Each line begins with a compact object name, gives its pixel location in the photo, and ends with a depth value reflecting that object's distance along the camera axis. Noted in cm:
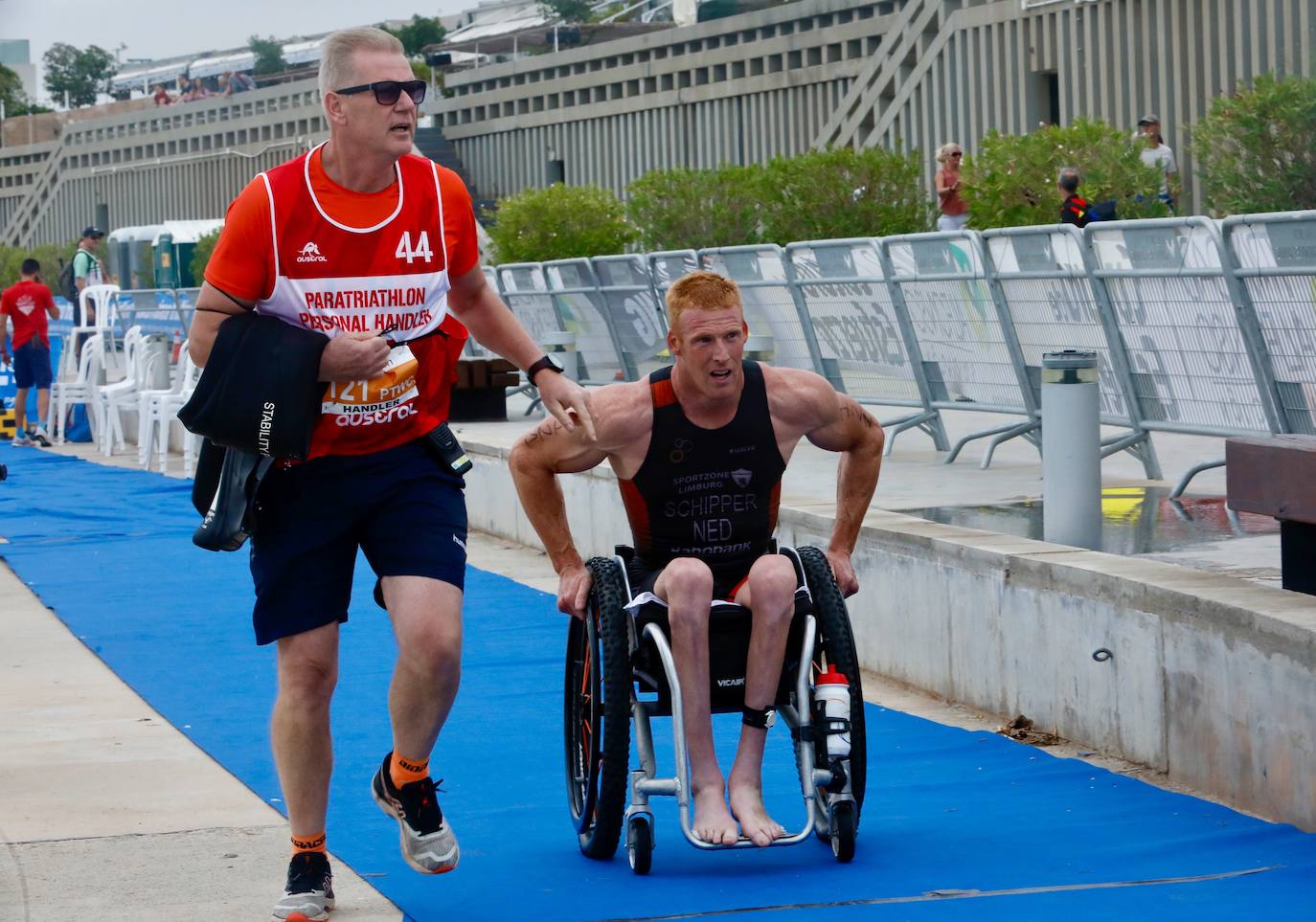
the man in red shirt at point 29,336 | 1934
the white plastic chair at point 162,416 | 1688
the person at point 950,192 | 1905
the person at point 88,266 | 2509
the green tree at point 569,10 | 6838
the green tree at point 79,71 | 12069
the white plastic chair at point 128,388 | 1838
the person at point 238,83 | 6881
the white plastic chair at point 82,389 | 2020
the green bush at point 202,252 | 4575
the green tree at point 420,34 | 7419
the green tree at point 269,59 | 8337
